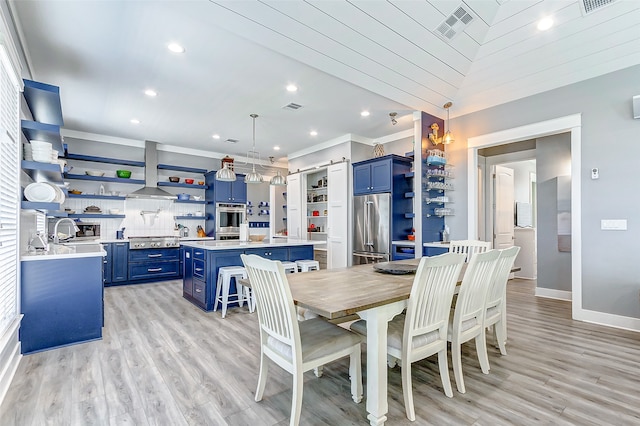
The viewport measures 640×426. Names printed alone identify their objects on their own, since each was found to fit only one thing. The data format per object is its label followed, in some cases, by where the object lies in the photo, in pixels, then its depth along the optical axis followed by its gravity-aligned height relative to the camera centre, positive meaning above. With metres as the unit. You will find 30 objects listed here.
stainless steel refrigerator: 5.25 -0.22
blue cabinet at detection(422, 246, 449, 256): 4.54 -0.52
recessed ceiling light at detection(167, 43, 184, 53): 3.03 +1.68
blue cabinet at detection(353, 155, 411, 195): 5.25 +0.77
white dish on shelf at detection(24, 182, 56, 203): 2.85 +0.23
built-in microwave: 5.82 -0.27
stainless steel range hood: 6.33 +0.92
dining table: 1.63 -0.47
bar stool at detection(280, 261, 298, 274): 4.34 -0.71
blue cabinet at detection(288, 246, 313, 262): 4.71 -0.57
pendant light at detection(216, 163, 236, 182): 4.73 +0.64
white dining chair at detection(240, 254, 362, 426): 1.65 -0.74
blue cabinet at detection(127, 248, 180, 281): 5.82 -0.92
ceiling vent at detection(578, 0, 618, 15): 2.90 +2.00
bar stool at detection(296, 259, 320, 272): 4.42 -0.71
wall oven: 7.00 -0.06
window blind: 2.21 +0.19
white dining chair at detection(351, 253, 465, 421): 1.79 -0.65
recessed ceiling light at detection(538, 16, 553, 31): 3.13 +1.98
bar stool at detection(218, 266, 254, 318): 3.76 -0.93
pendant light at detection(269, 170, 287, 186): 5.19 +0.61
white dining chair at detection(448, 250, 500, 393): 2.09 -0.67
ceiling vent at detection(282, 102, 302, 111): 4.55 +1.65
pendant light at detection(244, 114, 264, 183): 4.91 +0.62
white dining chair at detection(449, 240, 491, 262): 3.39 -0.35
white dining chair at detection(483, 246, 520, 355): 2.43 -0.68
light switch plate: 3.42 -0.10
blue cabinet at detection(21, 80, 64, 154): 2.76 +1.11
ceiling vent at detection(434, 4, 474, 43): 3.04 +1.98
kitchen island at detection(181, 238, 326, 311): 4.05 -0.58
